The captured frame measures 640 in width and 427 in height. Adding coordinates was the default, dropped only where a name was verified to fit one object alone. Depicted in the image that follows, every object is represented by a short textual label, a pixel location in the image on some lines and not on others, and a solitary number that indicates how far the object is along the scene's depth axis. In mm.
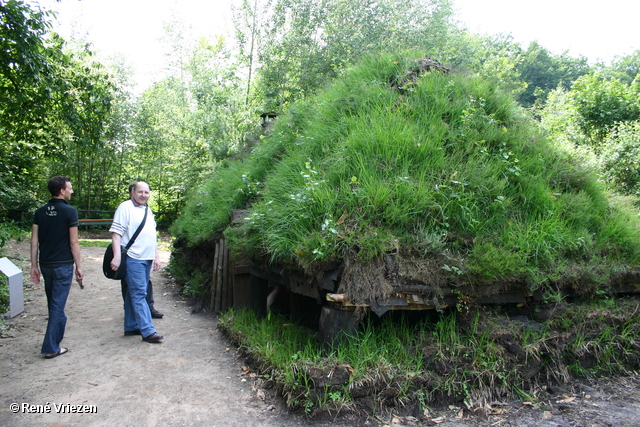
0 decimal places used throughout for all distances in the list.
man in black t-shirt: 4250
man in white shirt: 4796
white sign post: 5441
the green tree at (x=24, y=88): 6410
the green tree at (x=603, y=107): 12945
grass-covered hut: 4008
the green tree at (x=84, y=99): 8453
